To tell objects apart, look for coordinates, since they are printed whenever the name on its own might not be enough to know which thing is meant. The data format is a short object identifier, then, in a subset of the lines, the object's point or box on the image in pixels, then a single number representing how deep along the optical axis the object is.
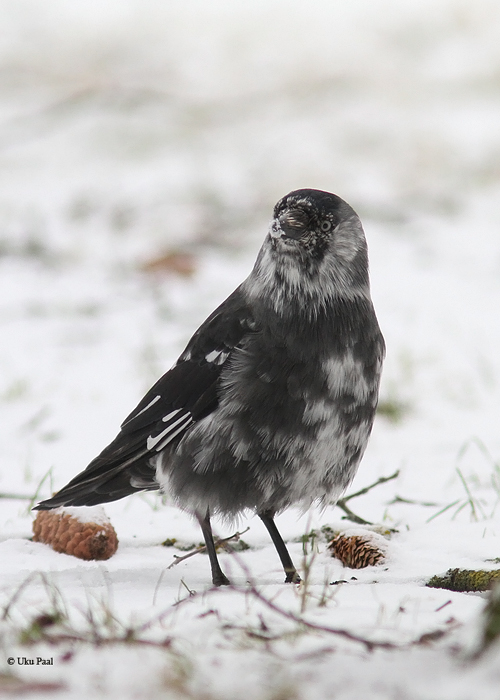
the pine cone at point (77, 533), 5.56
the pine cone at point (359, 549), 5.30
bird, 5.28
